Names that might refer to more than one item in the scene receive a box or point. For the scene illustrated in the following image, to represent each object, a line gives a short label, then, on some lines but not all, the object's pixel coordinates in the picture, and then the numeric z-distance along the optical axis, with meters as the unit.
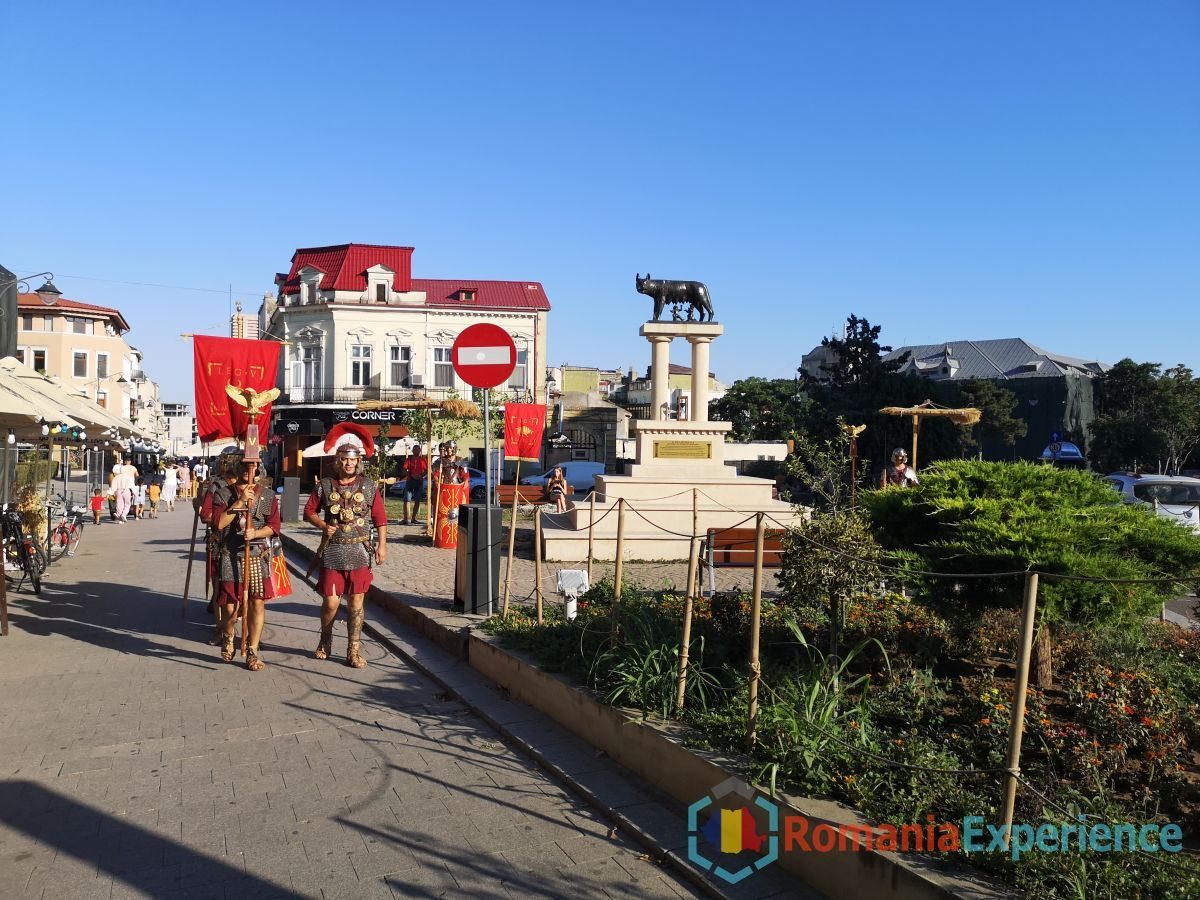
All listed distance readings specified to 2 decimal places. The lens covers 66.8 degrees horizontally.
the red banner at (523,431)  20.22
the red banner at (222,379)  10.03
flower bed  3.69
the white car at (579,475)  35.66
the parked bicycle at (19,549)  11.32
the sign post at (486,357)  8.66
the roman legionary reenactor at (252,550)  7.67
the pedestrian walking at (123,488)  25.52
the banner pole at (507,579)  7.71
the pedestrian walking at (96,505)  25.12
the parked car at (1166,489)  17.31
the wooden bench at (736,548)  10.73
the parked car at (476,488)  32.88
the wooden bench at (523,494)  26.19
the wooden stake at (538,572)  6.94
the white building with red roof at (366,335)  47.09
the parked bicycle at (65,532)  15.83
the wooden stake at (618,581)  5.78
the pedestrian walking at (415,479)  21.95
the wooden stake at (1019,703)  3.19
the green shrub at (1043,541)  4.99
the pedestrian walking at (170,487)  33.34
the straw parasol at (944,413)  17.19
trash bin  8.71
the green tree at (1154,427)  52.75
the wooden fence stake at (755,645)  4.37
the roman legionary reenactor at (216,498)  8.20
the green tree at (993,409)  57.44
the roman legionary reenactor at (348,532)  7.54
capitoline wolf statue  16.14
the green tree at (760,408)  51.53
